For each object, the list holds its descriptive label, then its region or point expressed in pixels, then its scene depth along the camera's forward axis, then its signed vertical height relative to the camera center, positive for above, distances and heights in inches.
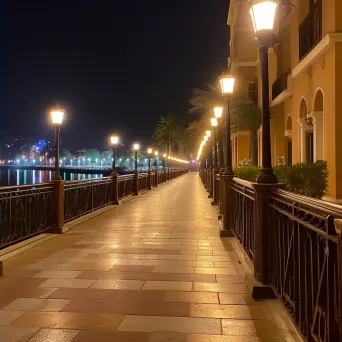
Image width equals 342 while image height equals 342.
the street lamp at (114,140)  805.2 +53.6
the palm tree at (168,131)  2903.5 +250.3
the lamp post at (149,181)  1186.7 -37.5
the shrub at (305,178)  473.7 -12.7
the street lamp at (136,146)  1184.8 +61.5
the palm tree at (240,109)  1102.4 +151.9
